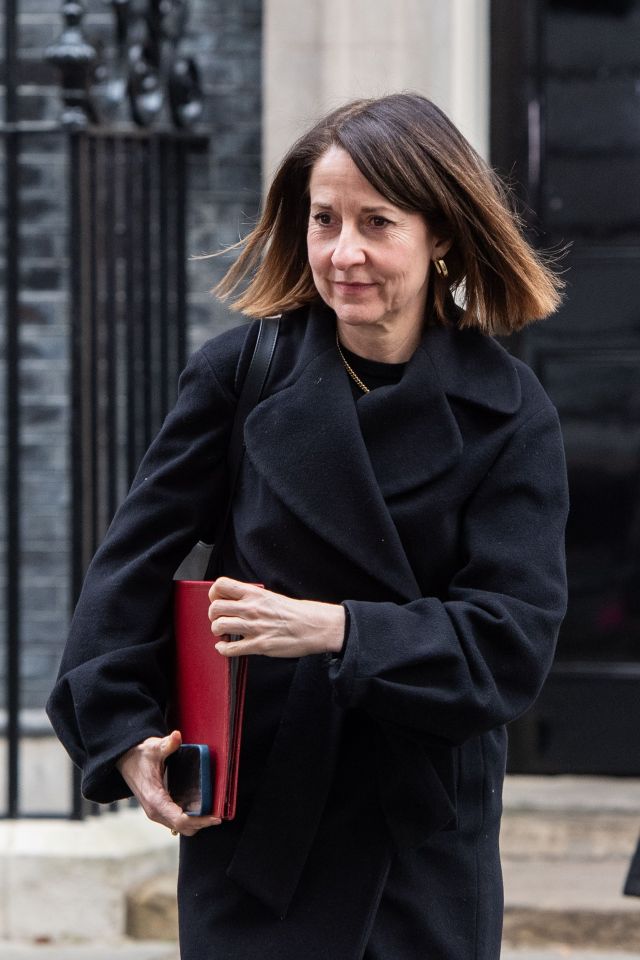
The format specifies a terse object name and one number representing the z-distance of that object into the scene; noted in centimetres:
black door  1081
